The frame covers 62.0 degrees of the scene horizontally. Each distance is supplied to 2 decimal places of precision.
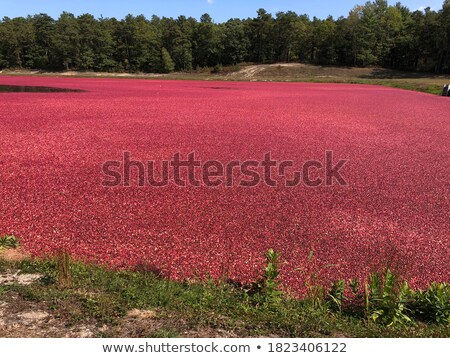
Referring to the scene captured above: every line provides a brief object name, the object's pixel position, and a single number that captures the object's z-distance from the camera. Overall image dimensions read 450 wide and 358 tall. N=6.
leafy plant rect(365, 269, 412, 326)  3.71
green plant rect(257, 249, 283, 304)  4.00
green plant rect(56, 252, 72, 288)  4.08
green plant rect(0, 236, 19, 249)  5.28
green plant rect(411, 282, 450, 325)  3.76
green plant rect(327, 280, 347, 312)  4.02
